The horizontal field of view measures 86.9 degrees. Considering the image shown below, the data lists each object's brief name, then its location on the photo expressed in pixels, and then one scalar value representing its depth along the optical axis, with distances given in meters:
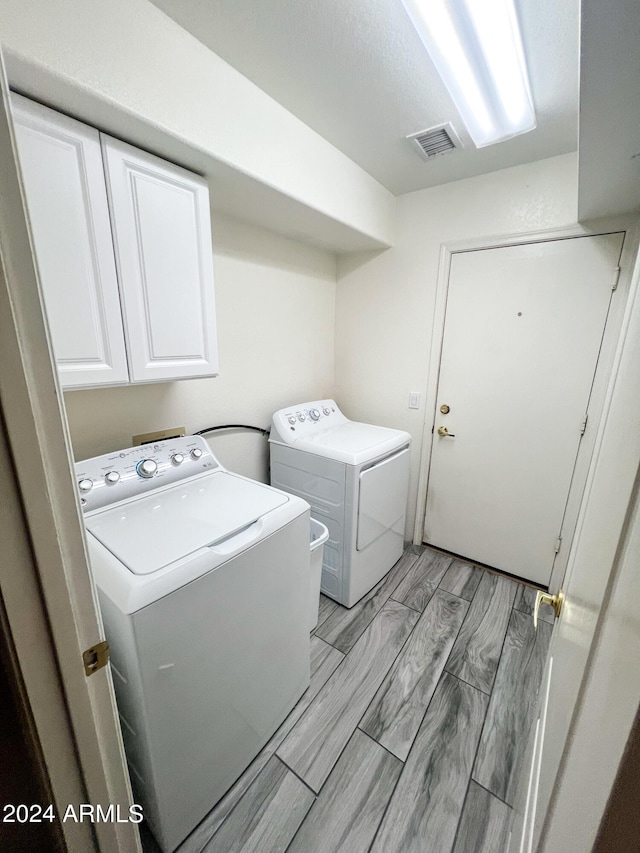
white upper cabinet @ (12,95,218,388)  0.97
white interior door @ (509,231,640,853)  0.31
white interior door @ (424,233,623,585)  1.82
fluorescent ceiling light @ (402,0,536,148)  0.99
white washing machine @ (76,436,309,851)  0.89
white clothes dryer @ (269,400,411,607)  1.84
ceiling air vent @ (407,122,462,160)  1.54
